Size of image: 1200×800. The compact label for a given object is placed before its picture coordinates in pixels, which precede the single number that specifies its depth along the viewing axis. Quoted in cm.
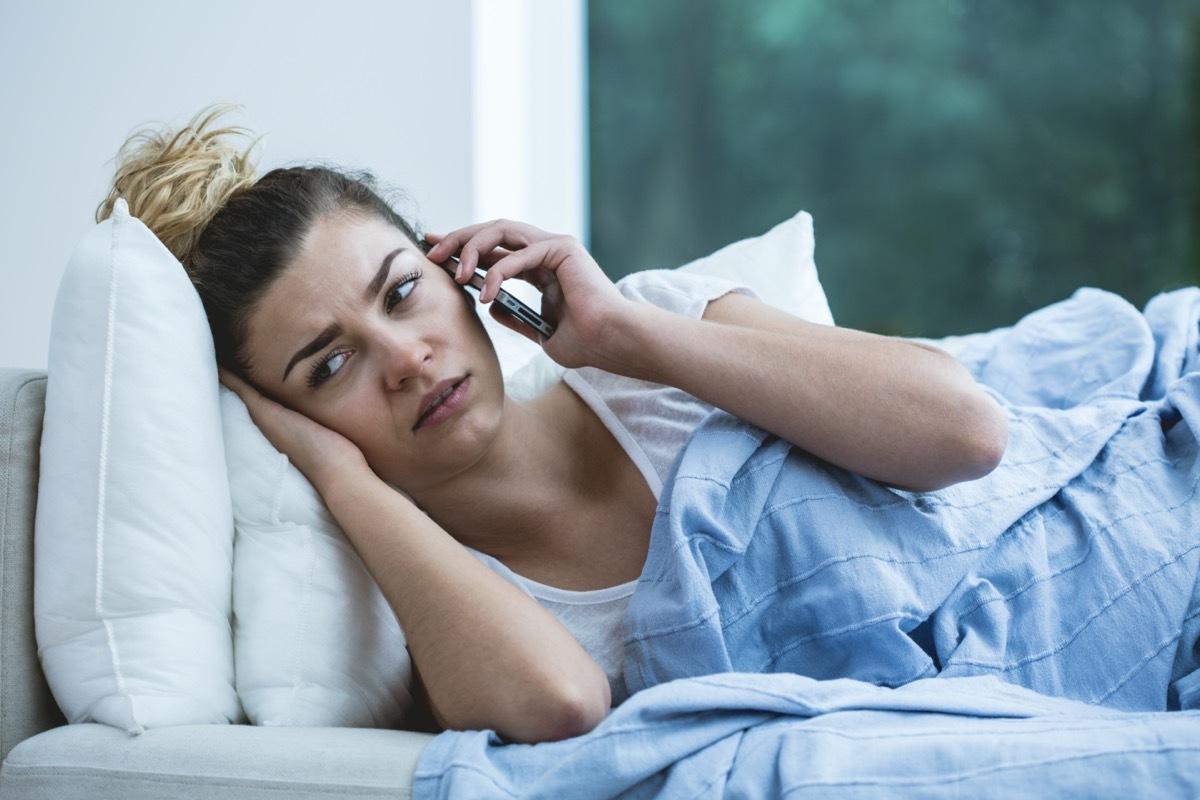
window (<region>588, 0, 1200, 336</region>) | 381
